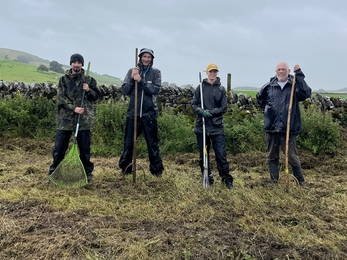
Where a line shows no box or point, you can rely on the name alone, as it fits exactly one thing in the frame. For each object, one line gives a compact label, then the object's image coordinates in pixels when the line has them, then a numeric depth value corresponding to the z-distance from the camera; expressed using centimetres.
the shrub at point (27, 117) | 979
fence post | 1134
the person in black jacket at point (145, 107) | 577
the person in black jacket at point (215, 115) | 555
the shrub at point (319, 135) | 806
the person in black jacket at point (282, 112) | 534
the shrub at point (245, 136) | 842
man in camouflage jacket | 566
